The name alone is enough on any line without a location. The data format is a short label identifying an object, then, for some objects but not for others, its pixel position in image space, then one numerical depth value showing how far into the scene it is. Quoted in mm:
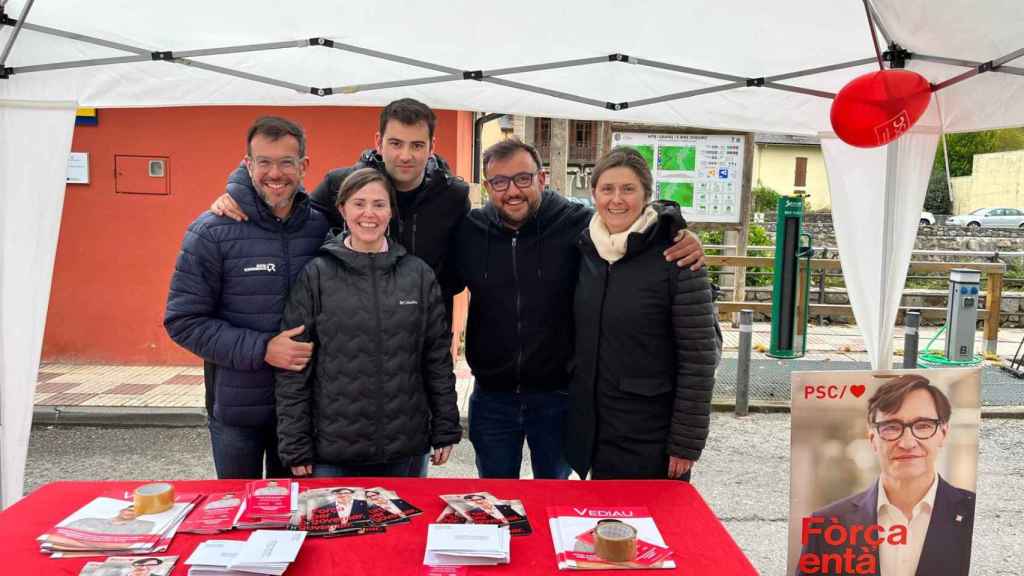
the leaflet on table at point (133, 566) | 1795
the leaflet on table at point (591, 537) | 1914
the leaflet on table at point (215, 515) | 2045
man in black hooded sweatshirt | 2953
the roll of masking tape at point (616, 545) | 1909
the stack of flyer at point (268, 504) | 2090
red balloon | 2773
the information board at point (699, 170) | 8711
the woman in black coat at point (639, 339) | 2609
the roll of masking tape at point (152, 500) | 2111
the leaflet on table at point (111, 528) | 1931
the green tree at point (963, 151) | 33250
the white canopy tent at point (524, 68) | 3143
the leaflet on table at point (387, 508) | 2137
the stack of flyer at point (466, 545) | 1892
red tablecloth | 1886
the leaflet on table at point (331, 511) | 2076
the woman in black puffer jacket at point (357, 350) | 2506
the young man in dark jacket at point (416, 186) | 2953
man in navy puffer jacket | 2625
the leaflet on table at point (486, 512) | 2109
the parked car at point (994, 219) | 29703
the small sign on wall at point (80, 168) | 7477
